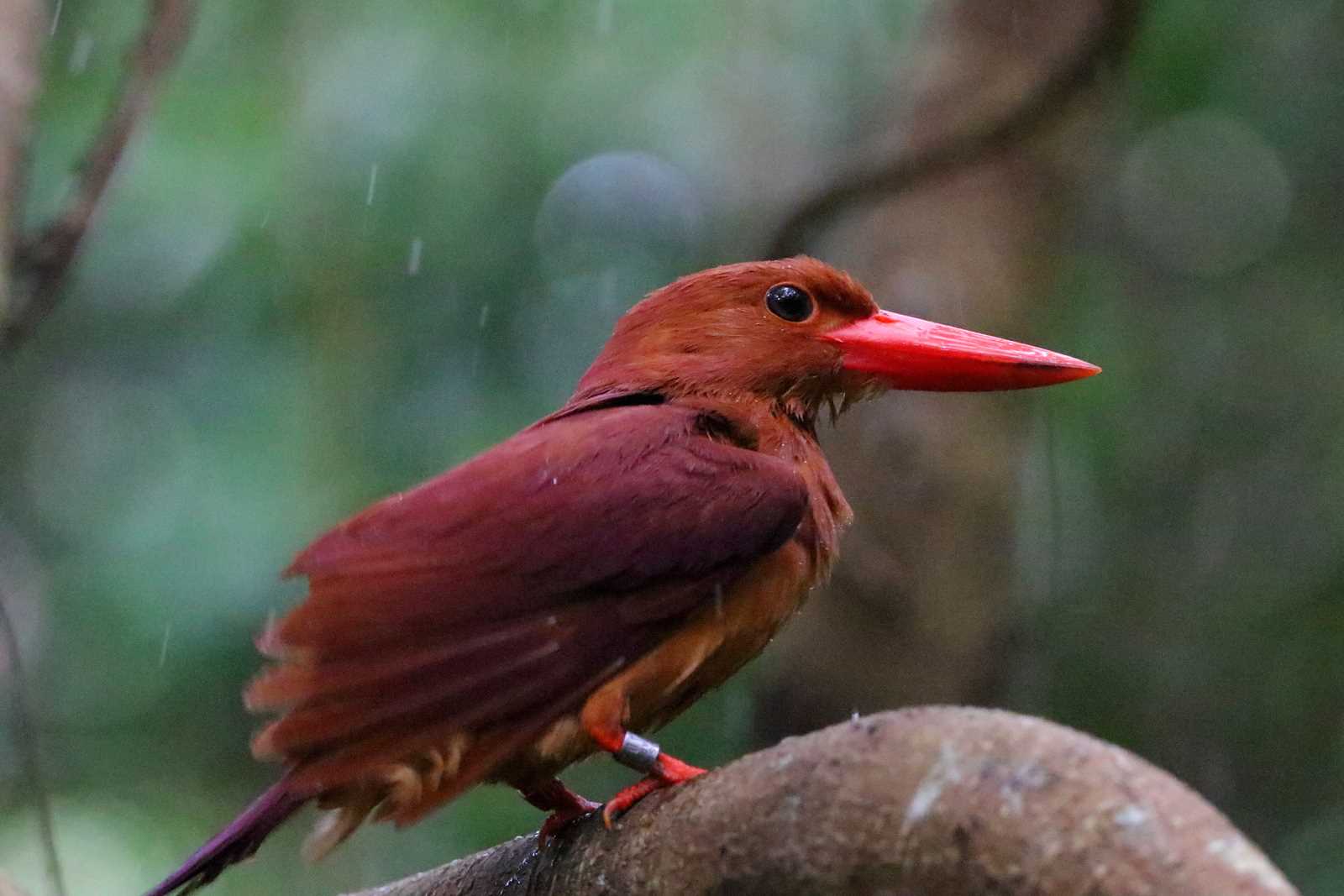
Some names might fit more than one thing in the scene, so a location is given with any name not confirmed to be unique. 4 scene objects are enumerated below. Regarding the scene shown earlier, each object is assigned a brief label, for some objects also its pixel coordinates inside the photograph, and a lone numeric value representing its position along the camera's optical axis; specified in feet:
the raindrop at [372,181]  28.04
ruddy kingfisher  11.24
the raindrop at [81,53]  27.27
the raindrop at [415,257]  27.50
